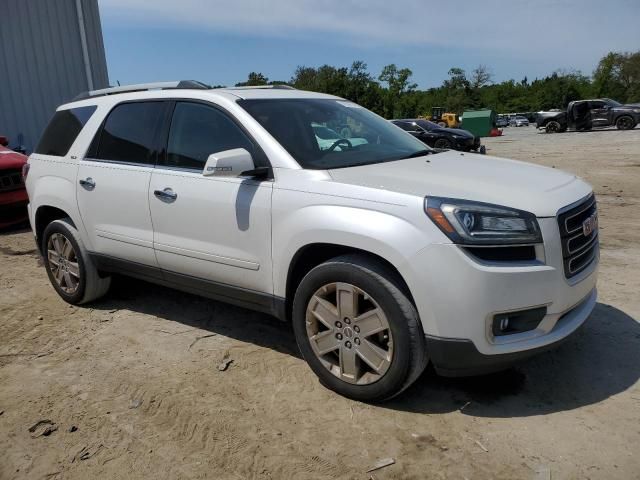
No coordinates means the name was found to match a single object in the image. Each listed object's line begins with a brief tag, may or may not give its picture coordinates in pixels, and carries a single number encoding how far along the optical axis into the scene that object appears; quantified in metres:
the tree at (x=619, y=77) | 74.00
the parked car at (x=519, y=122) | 60.32
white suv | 2.64
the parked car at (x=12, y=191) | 7.81
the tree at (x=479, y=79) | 87.50
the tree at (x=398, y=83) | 71.32
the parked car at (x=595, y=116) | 29.48
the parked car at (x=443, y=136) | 19.70
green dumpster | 37.72
